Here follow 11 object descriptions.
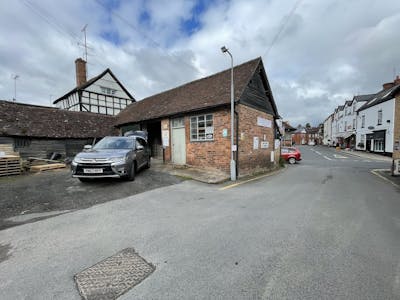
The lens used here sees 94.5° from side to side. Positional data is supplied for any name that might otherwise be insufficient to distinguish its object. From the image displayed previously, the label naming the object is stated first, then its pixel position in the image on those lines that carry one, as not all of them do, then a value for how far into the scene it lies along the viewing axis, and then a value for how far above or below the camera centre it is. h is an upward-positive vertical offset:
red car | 17.41 -1.40
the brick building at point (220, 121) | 9.19 +1.16
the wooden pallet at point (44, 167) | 9.59 -1.28
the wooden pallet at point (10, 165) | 8.55 -1.03
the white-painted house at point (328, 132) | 52.43 +2.67
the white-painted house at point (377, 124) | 22.02 +2.19
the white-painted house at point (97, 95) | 21.30 +5.94
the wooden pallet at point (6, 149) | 10.18 -0.29
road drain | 2.01 -1.63
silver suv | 6.04 -0.60
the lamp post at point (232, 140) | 8.23 +0.06
